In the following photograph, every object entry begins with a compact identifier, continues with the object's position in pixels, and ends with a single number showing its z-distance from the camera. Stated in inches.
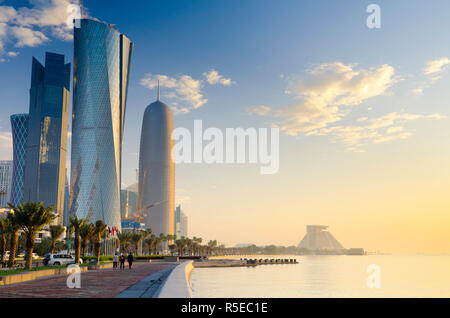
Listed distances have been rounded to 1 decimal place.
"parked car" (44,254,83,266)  2091.5
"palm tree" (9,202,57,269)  1798.7
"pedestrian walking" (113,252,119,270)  1999.3
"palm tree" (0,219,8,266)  2330.0
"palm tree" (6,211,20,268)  1982.3
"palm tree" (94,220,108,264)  2789.9
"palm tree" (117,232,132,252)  4463.6
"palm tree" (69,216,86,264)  2297.2
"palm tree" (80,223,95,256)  2741.1
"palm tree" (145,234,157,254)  5541.3
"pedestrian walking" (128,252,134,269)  1902.3
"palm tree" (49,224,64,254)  2910.9
